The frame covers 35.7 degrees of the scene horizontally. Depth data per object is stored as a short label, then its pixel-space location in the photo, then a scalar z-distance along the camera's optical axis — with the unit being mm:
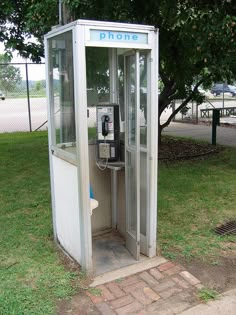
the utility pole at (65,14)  4211
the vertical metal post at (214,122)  9283
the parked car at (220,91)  30412
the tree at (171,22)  4656
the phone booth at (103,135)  3023
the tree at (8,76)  11780
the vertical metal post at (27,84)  11727
